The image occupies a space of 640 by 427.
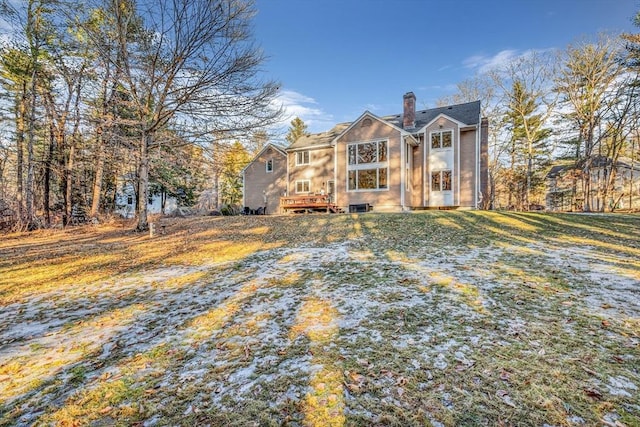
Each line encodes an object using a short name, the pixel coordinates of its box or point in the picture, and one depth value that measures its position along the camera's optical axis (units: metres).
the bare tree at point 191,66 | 10.13
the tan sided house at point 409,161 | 17.62
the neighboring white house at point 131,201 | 24.93
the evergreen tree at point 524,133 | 25.29
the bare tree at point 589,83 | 20.17
